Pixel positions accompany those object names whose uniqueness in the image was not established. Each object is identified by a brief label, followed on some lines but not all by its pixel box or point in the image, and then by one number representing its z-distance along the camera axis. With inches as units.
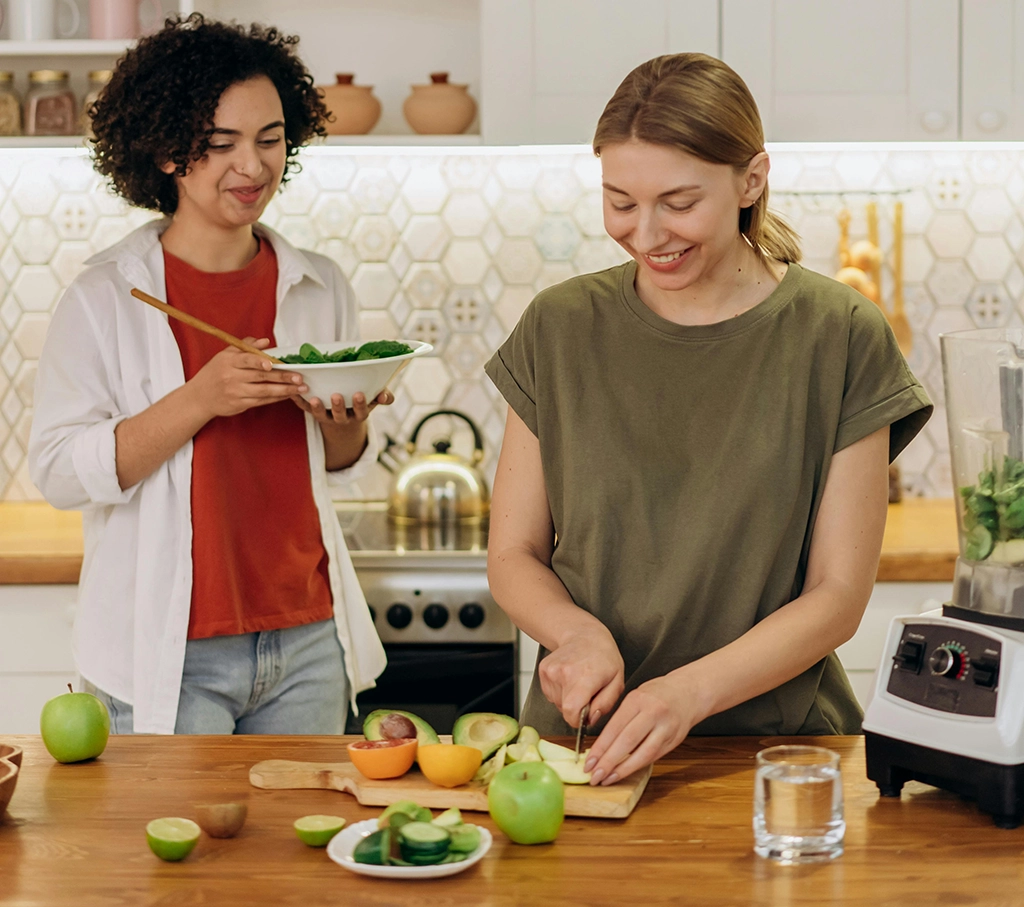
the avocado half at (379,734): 52.1
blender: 46.6
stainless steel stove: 99.2
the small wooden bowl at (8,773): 47.4
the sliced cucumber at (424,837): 42.2
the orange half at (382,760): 49.7
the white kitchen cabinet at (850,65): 104.6
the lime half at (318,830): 44.7
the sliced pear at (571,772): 48.6
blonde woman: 54.0
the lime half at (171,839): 43.6
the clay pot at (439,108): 111.9
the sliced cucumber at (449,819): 43.8
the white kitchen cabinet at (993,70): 104.4
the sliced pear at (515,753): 49.6
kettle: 109.2
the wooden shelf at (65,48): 107.7
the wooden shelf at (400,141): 111.0
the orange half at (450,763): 48.8
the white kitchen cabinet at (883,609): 99.6
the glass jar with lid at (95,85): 111.0
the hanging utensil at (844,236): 120.2
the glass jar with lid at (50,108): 111.4
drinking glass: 43.1
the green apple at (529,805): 43.9
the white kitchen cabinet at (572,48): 105.1
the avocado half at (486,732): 51.0
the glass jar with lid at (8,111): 112.2
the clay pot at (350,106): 112.2
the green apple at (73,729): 53.7
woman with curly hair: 76.8
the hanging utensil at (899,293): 120.6
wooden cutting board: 47.3
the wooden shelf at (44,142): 110.8
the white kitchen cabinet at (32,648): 99.9
